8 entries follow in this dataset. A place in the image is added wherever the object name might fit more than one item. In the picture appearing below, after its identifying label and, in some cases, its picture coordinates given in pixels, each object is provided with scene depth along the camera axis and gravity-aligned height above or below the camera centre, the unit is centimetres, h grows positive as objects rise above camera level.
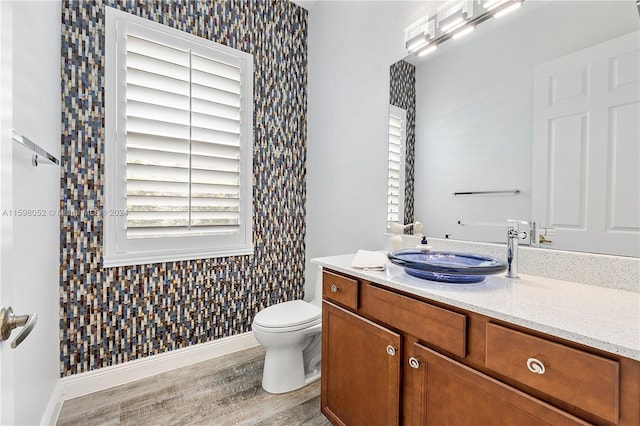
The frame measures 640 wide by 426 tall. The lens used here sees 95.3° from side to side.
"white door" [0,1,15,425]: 55 +2
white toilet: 181 -84
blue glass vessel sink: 106 -22
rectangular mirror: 106 +38
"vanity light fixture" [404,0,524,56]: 142 +101
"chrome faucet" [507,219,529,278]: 122 -16
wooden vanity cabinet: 69 -50
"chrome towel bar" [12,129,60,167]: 94 +21
